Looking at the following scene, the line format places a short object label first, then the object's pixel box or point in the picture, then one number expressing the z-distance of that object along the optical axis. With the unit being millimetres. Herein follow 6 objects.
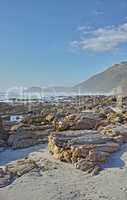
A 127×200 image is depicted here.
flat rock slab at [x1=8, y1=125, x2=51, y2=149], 9431
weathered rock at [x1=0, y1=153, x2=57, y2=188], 6816
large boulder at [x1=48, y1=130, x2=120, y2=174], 6995
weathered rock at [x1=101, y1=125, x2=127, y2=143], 8108
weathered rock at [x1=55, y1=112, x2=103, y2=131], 9749
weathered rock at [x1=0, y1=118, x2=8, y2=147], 9873
